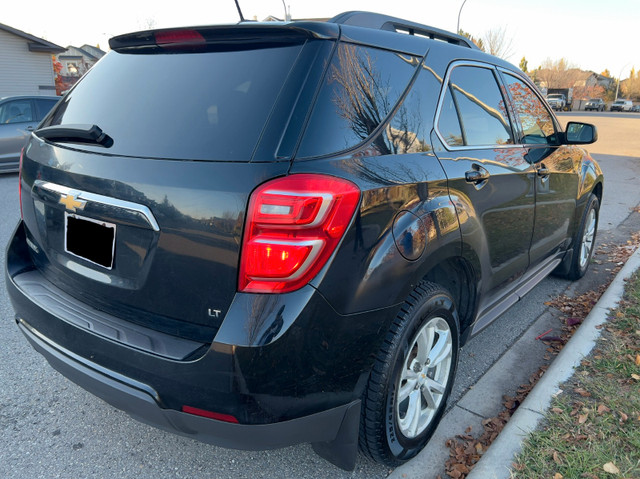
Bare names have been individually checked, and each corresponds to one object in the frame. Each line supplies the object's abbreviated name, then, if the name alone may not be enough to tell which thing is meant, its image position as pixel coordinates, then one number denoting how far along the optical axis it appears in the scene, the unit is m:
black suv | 1.65
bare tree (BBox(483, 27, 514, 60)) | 40.49
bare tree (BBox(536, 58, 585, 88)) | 93.75
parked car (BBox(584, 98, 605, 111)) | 74.00
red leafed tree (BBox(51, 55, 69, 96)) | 28.62
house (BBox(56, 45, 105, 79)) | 55.47
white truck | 55.70
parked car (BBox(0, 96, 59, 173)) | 9.76
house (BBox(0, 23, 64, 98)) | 22.27
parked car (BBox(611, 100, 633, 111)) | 74.44
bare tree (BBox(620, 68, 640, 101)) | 102.56
